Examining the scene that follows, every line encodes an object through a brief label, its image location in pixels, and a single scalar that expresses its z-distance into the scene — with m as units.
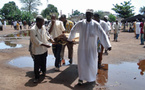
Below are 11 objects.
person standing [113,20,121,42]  13.11
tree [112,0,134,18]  32.72
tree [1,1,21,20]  49.81
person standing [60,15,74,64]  5.82
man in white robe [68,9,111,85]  3.99
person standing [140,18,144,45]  11.73
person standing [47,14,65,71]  5.19
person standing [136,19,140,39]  14.84
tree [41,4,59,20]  81.38
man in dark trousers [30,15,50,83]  4.12
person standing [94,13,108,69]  5.34
